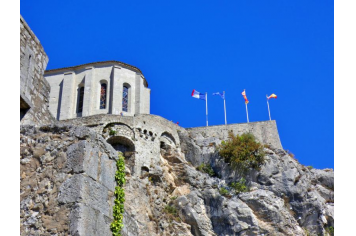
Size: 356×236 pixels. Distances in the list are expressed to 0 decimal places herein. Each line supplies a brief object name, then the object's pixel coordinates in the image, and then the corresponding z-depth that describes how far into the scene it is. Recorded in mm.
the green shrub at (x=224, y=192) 24750
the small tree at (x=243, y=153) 27625
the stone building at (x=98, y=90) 33562
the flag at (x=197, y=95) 38781
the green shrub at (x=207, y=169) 27734
